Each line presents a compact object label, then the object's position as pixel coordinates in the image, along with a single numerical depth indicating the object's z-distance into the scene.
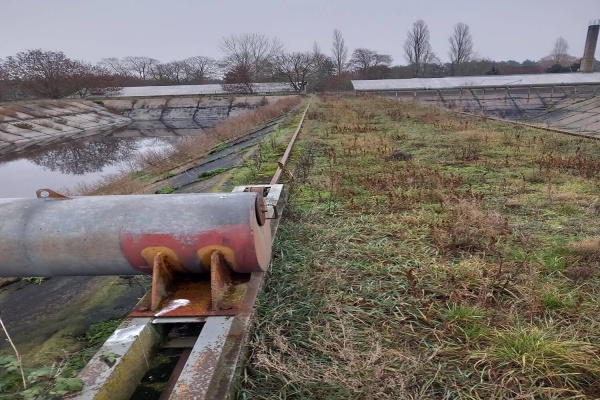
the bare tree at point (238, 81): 47.44
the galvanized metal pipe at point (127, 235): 2.31
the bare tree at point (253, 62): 54.69
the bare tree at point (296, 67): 50.93
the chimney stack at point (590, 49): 42.78
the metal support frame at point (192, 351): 1.71
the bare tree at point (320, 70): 52.53
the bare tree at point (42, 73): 43.69
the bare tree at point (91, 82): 45.78
